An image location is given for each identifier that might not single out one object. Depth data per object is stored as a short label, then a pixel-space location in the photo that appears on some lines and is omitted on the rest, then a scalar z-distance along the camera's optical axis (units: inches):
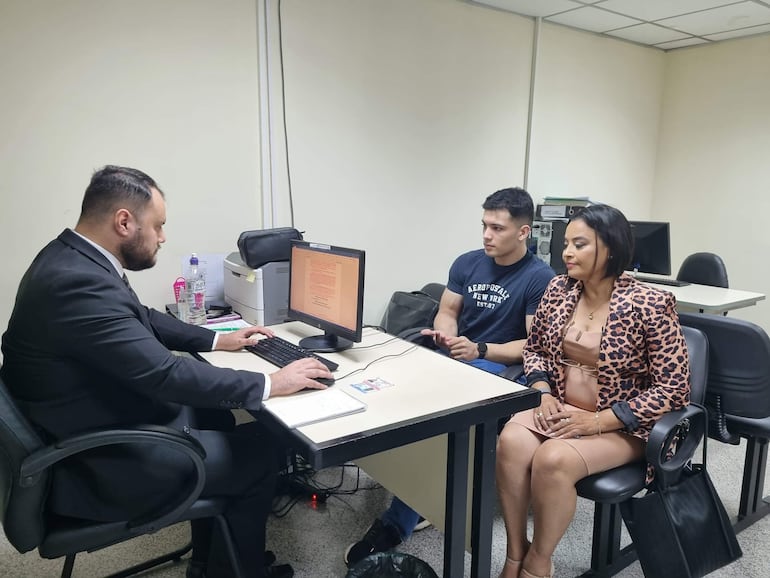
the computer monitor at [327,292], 72.2
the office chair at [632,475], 62.8
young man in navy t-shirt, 87.4
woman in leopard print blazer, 64.8
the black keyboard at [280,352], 70.9
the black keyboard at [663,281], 132.8
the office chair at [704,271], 133.7
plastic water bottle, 92.8
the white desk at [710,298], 112.0
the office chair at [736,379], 73.0
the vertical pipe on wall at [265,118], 102.7
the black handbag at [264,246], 89.1
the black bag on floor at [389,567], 60.9
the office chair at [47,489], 46.6
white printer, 89.8
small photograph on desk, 62.8
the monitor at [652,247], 125.6
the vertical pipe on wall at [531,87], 142.0
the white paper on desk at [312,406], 53.7
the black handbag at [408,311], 116.9
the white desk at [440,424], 50.7
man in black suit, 50.8
